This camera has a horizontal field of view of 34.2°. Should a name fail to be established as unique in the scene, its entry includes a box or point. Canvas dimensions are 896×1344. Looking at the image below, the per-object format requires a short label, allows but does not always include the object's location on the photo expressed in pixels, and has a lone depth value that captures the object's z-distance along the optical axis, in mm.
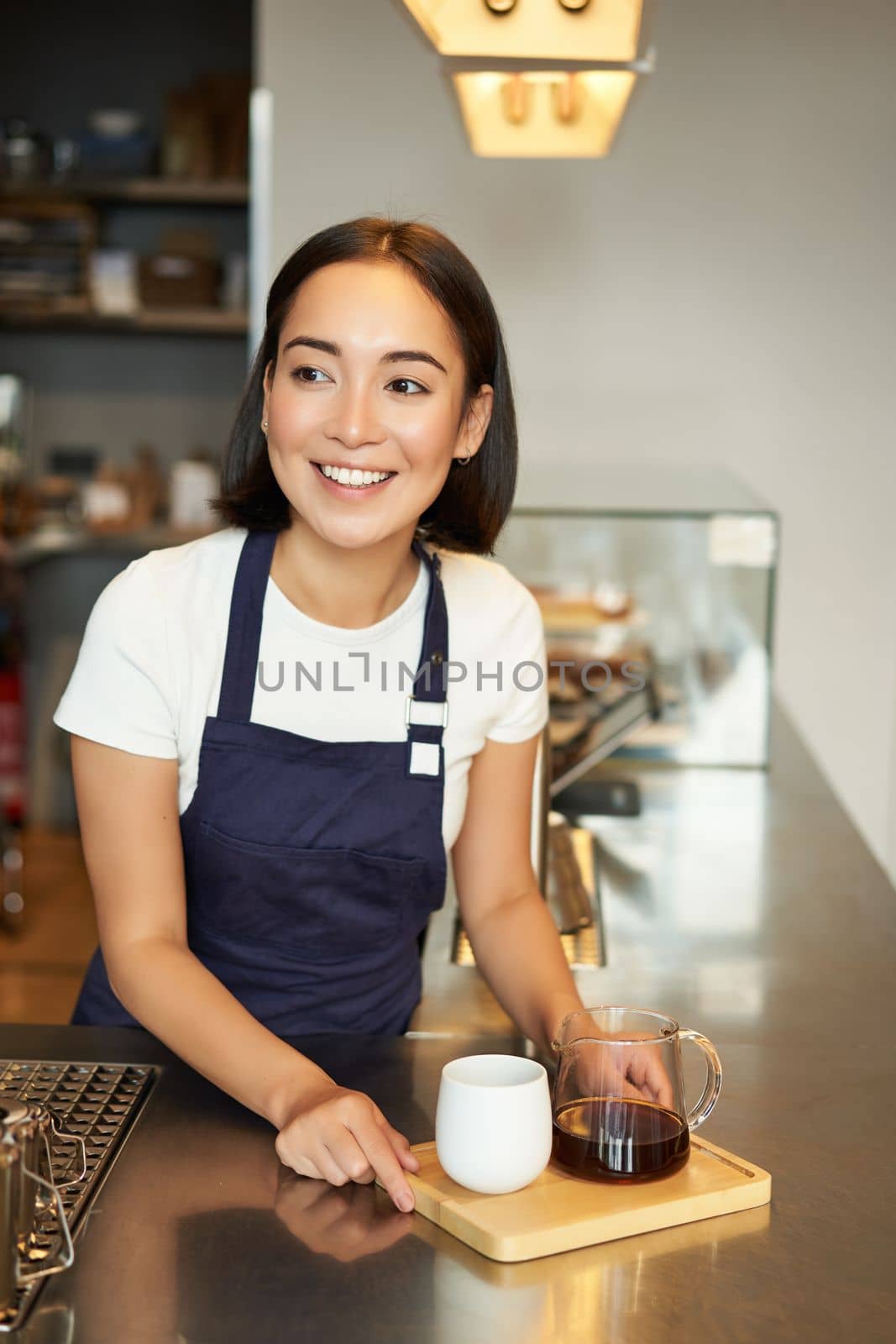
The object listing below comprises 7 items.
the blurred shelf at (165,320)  4539
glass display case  2221
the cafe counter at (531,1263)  817
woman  1238
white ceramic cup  901
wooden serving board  881
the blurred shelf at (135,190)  4551
